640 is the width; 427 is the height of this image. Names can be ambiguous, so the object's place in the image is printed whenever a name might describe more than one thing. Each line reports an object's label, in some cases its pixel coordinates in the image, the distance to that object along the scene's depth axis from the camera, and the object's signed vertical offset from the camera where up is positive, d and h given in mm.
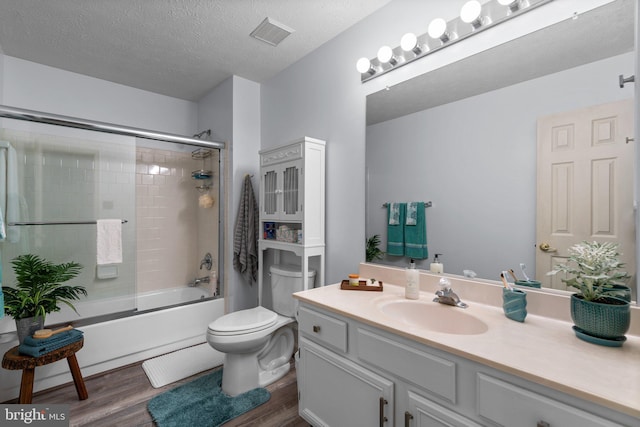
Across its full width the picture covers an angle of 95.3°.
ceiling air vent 1990 +1278
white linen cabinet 2061 +96
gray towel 2602 -216
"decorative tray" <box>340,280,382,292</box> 1568 -416
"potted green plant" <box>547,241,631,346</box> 884 -277
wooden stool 1560 -820
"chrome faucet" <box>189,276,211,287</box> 2970 -720
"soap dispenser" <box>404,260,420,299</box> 1423 -362
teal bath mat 1580 -1135
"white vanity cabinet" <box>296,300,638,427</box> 740 -571
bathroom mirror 1095 +406
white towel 2424 -257
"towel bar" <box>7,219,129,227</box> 2206 -96
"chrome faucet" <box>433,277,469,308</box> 1302 -386
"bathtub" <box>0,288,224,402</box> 1858 -994
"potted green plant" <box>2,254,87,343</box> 1695 -500
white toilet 1772 -807
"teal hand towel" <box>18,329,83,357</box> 1596 -763
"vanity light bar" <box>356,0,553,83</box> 1309 +906
